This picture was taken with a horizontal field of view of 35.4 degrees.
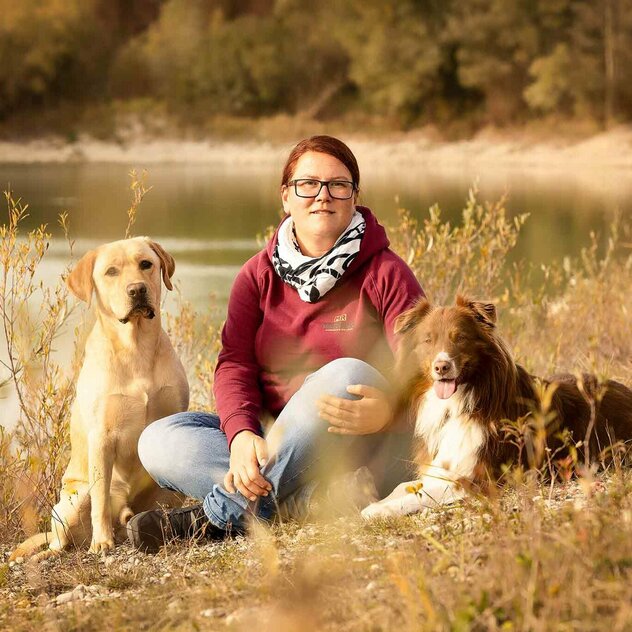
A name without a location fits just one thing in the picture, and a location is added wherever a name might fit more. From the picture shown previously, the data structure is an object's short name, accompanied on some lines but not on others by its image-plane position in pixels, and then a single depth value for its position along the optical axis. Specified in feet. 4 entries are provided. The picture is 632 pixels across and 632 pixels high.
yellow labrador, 13.67
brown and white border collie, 12.60
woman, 13.04
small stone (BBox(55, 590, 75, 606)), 11.50
